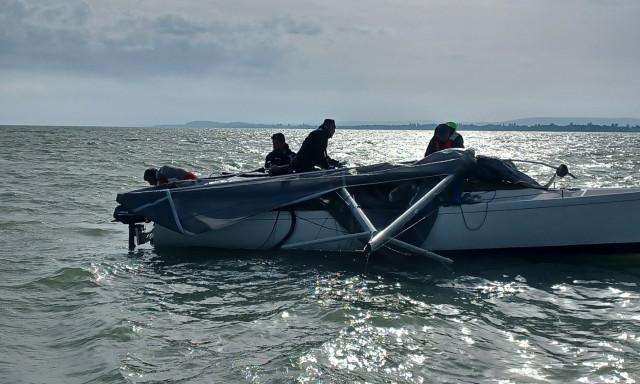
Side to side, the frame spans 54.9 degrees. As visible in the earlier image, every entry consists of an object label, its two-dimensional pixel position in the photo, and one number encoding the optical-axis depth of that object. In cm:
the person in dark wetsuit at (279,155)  1096
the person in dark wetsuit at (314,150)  1010
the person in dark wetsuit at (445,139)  1017
